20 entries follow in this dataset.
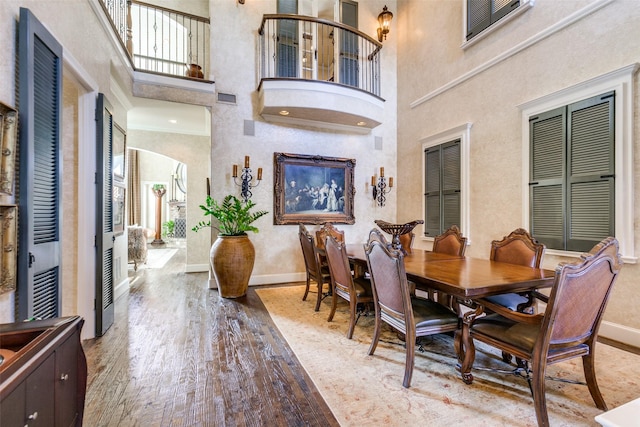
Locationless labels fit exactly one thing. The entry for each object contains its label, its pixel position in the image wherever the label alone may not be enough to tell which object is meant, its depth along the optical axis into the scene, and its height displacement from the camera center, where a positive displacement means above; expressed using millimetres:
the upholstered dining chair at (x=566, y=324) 1525 -639
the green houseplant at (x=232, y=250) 4012 -558
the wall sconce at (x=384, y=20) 5379 +3628
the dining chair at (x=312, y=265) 3531 -694
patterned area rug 1674 -1199
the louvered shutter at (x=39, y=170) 1628 +253
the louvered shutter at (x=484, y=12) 3798 +2789
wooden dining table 1796 -466
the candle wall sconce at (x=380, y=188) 5660 +461
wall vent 4660 +1866
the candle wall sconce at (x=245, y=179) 4685 +534
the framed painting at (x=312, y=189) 5000 +410
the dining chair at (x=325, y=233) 4178 -332
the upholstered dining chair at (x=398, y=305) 1983 -739
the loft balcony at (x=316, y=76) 4500 +2523
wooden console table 789 -531
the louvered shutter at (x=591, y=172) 2805 +411
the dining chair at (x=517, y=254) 2508 -400
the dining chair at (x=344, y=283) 2709 -741
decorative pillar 10227 +153
